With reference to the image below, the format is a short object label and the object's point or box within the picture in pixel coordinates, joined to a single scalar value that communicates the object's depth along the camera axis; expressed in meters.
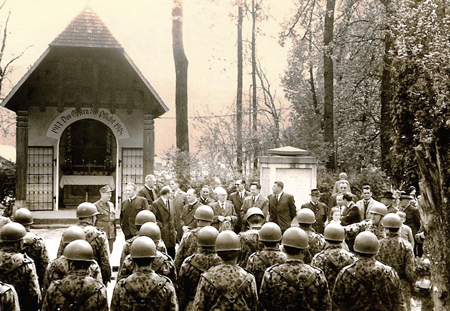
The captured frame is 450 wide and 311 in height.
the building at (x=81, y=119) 17.64
